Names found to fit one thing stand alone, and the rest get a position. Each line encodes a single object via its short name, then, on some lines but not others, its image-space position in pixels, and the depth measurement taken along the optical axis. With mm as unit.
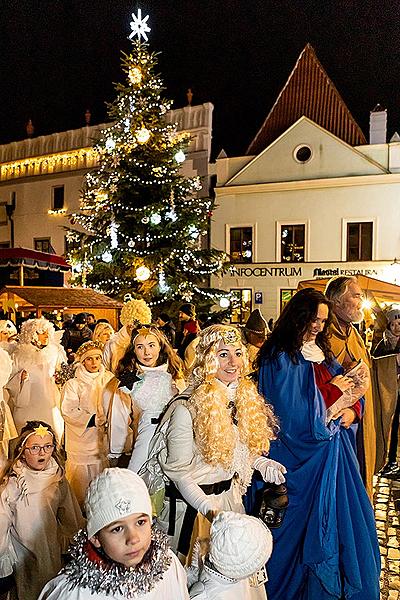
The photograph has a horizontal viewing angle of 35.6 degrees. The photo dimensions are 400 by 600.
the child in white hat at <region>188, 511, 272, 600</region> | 2641
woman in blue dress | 4172
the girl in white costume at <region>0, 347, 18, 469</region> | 6738
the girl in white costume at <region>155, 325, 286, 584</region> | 3521
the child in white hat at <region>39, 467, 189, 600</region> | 2354
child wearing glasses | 4043
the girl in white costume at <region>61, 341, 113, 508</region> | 6719
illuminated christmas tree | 15281
